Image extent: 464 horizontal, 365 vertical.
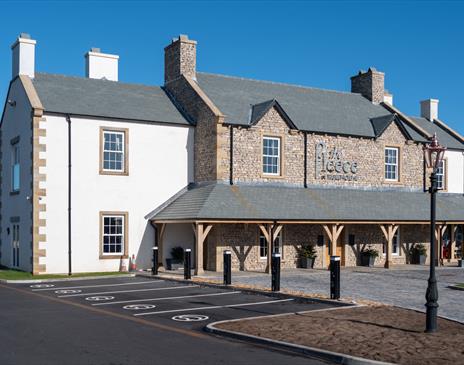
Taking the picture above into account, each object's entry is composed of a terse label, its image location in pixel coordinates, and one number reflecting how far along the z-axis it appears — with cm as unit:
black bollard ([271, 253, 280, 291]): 1908
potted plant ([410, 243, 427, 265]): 3316
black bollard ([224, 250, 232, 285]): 2118
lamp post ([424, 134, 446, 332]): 1219
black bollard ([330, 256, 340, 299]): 1723
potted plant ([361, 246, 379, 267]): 3125
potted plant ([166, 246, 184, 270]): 2827
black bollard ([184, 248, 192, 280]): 2345
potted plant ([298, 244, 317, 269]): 2941
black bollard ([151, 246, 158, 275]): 2542
